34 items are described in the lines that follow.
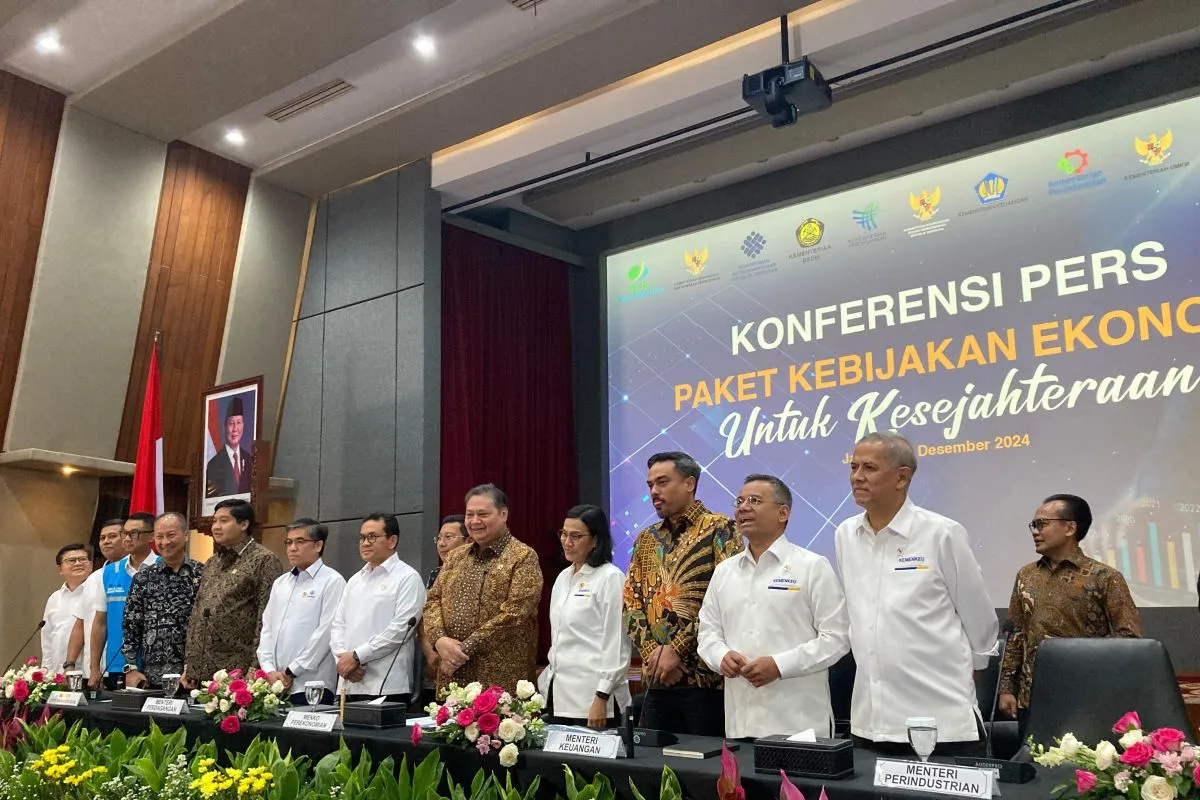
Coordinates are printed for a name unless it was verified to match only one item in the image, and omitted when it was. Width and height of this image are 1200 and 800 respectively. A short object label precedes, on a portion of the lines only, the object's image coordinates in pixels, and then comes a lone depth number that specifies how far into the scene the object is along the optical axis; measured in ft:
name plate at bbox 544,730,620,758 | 6.65
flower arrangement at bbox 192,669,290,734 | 9.14
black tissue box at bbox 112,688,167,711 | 10.43
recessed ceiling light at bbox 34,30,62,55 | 17.35
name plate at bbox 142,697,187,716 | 9.82
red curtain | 22.09
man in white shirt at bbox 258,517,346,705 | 12.64
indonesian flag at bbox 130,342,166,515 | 19.13
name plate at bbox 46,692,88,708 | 11.19
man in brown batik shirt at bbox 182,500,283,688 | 13.03
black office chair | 7.09
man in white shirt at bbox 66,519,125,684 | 15.83
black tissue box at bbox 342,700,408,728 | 8.37
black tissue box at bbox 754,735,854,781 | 5.77
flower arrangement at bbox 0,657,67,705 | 11.51
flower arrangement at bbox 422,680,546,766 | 7.11
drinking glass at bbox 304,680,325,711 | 9.01
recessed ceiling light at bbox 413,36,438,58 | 17.54
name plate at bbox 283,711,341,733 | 8.27
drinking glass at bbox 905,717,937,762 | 5.75
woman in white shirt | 9.88
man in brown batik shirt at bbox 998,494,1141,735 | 10.37
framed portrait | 19.74
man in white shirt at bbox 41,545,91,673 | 16.92
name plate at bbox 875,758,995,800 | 5.27
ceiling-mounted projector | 15.33
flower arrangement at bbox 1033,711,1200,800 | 4.68
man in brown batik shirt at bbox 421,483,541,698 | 10.36
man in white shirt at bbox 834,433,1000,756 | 7.16
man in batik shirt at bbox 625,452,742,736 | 9.11
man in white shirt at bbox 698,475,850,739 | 7.72
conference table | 5.65
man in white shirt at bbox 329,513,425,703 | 11.90
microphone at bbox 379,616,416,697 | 11.96
